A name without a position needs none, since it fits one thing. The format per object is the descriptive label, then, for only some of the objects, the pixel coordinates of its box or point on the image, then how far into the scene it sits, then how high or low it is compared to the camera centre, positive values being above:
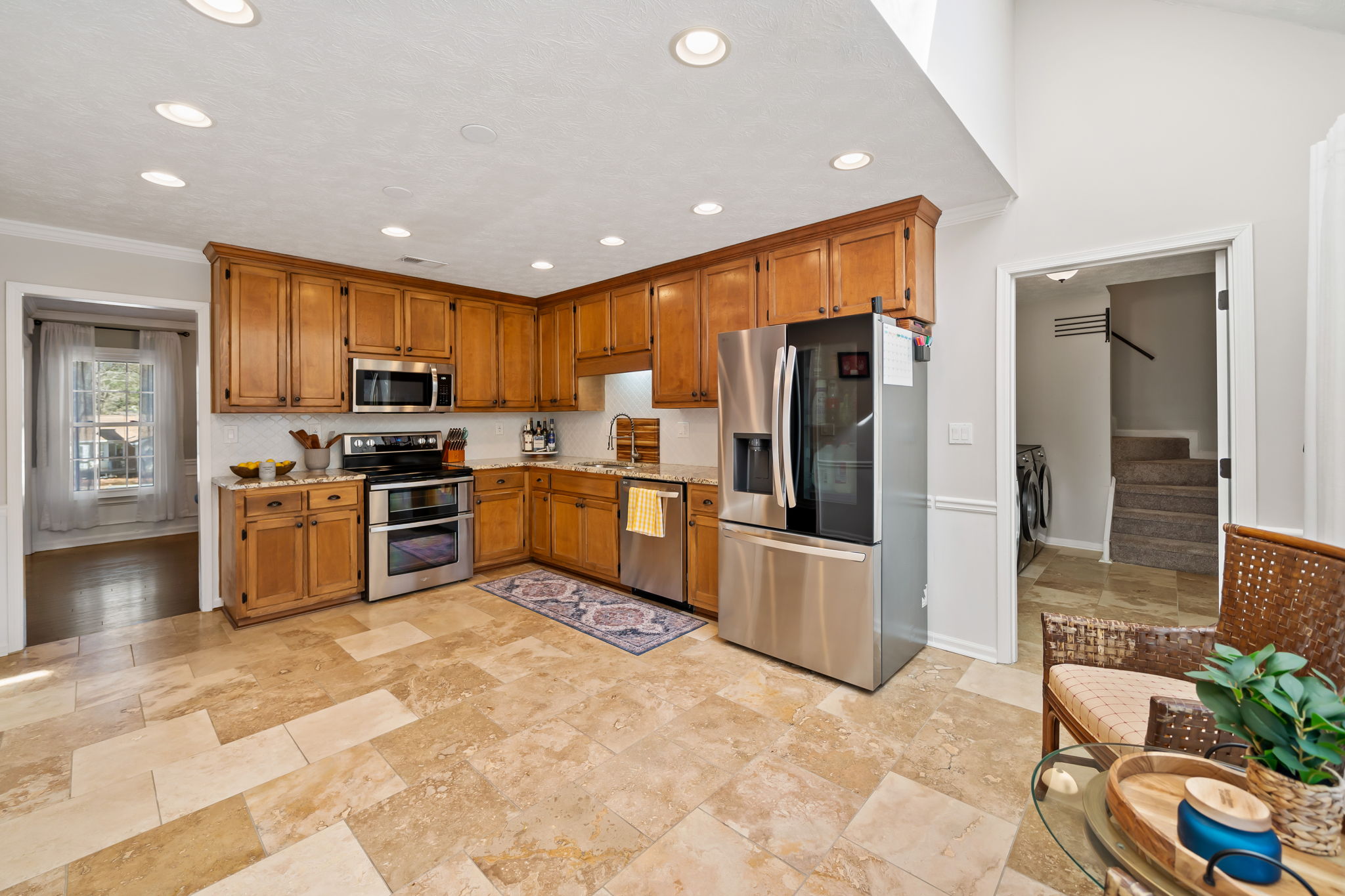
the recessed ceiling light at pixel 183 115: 2.01 +1.20
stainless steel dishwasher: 3.75 -0.75
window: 5.82 +0.26
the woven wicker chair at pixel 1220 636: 1.37 -0.58
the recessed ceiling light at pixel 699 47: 1.64 +1.18
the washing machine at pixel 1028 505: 4.72 -0.51
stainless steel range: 4.01 -0.51
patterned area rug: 3.38 -1.10
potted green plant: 0.82 -0.43
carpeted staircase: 4.65 -0.56
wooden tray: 0.83 -0.62
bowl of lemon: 3.79 -0.15
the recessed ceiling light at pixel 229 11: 1.51 +1.18
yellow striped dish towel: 3.82 -0.46
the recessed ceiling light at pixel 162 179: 2.55 +1.22
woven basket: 0.85 -0.56
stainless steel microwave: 4.22 +0.46
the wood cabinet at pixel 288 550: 3.52 -0.67
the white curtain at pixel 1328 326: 1.79 +0.39
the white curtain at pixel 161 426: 6.14 +0.23
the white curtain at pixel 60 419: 5.55 +0.28
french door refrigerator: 2.67 -0.25
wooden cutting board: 4.73 +0.06
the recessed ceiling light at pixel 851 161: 2.37 +1.21
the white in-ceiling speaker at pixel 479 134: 2.15 +1.20
